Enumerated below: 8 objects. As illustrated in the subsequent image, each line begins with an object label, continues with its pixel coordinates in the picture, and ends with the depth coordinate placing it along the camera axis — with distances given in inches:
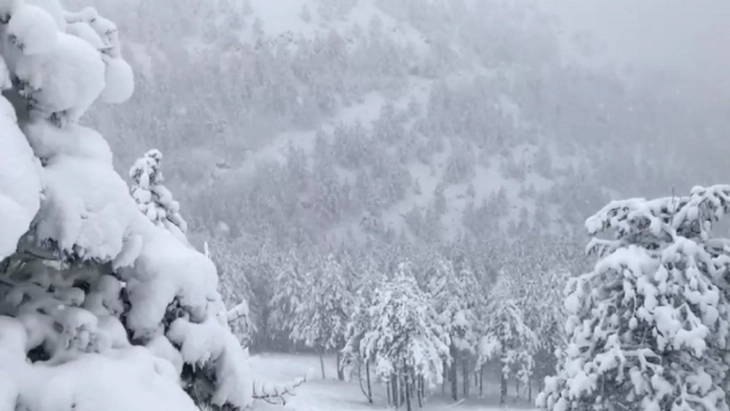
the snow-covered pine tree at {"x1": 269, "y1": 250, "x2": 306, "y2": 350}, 2507.9
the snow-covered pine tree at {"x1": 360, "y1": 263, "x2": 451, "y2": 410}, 1622.8
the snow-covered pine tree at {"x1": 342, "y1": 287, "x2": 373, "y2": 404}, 1929.1
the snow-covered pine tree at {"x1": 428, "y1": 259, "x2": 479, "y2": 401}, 1990.7
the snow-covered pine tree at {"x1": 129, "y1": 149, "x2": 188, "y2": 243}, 385.9
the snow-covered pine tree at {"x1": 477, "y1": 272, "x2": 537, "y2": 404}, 1891.0
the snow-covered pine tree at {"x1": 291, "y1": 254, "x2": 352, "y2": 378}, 2221.9
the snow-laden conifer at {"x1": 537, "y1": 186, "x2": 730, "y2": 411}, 348.5
